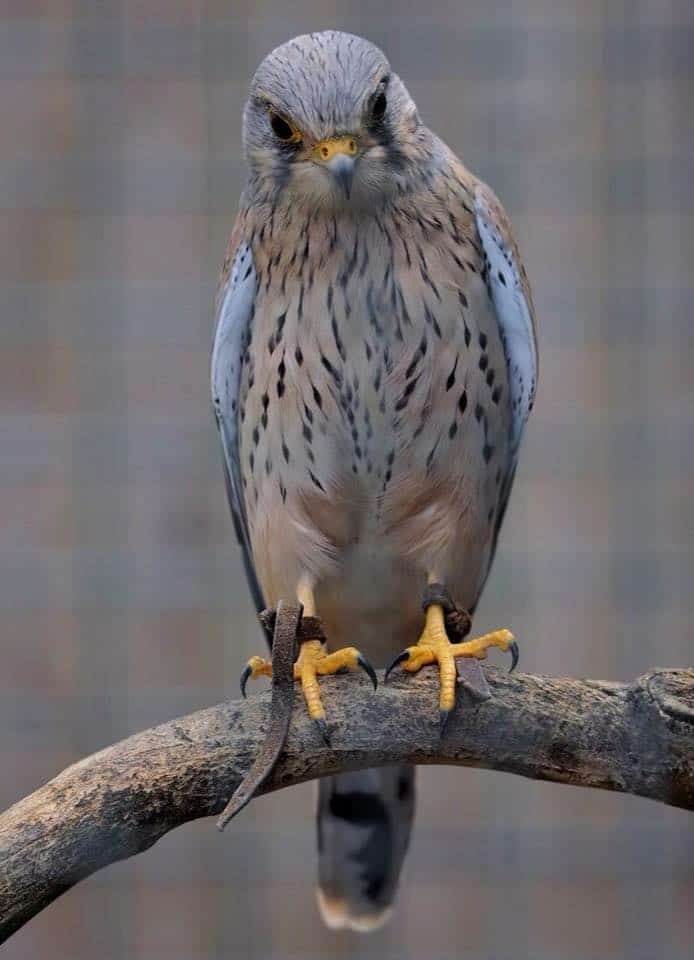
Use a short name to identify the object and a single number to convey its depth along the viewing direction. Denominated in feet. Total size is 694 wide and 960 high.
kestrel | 10.80
